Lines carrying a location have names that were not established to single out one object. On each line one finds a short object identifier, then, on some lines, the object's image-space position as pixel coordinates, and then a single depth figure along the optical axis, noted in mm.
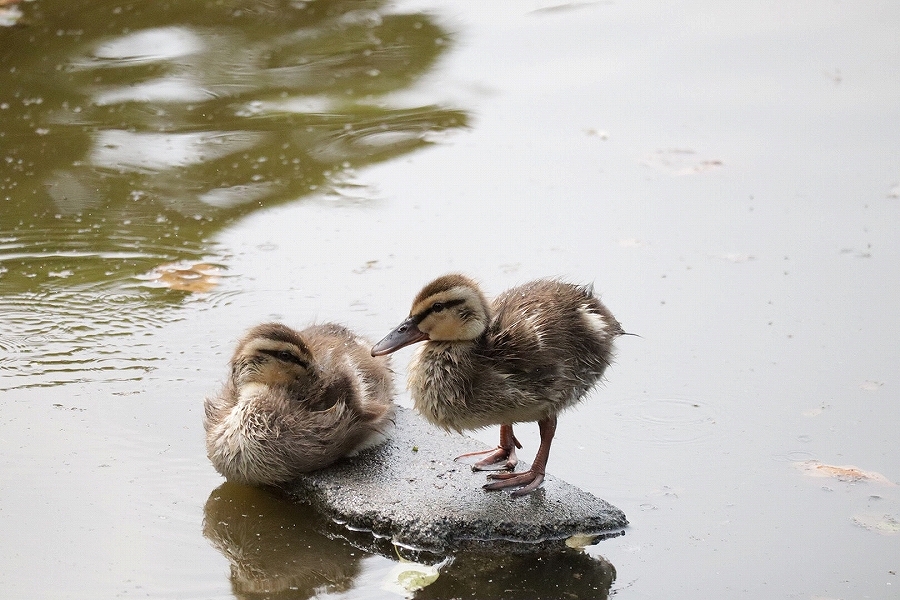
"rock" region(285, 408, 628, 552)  9687
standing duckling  9797
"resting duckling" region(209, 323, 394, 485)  10273
